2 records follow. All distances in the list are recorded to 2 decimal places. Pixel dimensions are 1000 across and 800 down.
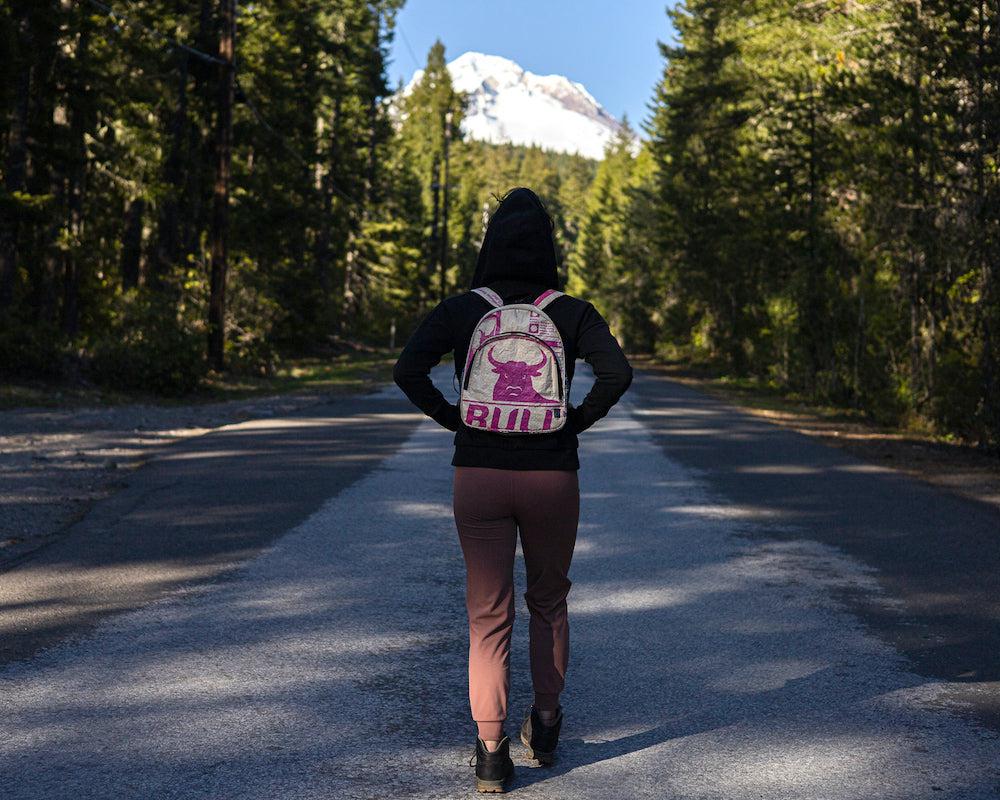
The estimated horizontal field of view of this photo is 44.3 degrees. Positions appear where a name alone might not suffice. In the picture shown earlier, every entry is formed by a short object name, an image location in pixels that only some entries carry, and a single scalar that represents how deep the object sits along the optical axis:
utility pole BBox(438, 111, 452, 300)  74.56
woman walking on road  4.41
